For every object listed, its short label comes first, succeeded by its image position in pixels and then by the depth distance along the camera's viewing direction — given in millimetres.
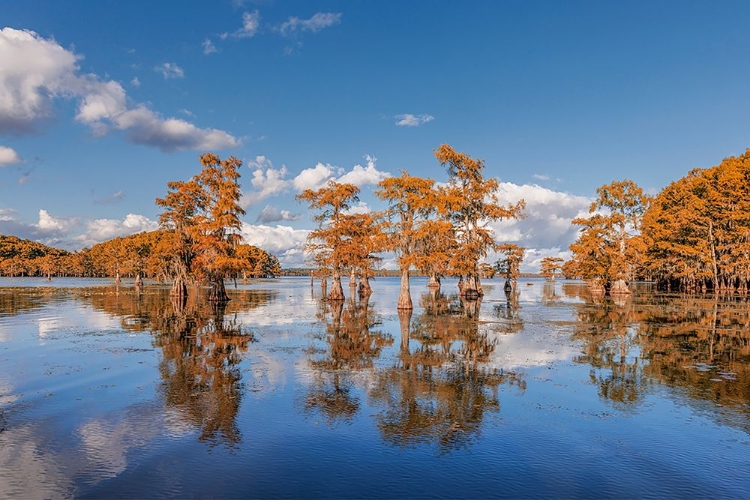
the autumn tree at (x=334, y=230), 49594
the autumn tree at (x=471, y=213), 50938
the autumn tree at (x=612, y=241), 60719
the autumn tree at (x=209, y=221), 48250
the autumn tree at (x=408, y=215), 38344
